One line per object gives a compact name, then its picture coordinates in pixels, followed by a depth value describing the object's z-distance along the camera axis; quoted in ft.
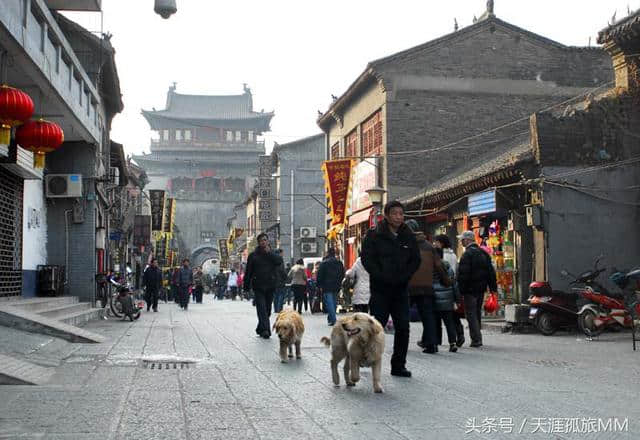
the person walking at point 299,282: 73.15
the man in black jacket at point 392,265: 26.21
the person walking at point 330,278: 58.59
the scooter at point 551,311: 47.21
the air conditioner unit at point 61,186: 63.46
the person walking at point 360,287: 44.01
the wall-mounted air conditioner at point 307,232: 155.94
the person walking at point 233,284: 139.54
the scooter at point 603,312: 44.39
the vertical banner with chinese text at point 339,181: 95.09
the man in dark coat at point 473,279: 39.27
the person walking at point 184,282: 89.76
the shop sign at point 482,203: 61.36
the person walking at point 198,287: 118.62
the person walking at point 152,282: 80.79
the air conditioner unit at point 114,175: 85.06
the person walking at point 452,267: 38.52
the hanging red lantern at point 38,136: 38.88
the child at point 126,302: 61.93
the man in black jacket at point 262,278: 43.73
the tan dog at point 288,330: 31.60
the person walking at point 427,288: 34.45
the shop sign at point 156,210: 135.95
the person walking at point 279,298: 73.31
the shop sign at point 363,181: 98.37
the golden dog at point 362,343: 23.73
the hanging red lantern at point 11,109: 32.94
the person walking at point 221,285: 148.25
